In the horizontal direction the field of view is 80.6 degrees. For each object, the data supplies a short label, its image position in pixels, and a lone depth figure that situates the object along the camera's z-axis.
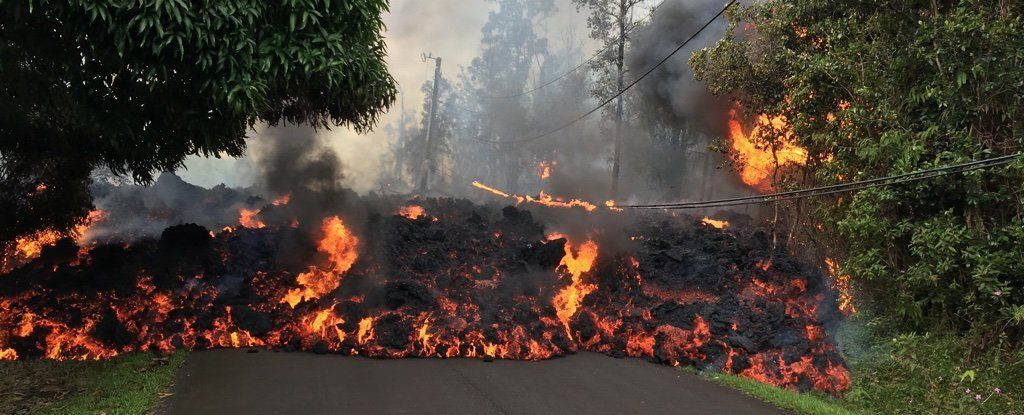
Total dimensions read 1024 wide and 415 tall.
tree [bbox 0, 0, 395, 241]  5.78
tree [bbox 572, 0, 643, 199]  29.77
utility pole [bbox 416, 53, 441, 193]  35.53
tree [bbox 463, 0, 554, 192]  65.81
